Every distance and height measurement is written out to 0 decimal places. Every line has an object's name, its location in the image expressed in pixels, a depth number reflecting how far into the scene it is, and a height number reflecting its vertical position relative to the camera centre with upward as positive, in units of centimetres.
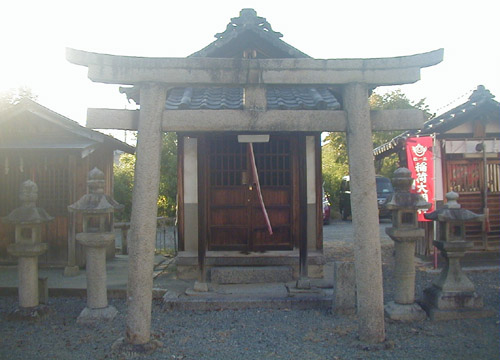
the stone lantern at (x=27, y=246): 621 -75
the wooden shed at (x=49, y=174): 934 +61
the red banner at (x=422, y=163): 961 +70
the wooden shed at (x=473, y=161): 1005 +78
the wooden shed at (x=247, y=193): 843 +4
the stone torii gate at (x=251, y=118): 474 +98
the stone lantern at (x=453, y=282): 612 -145
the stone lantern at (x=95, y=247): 616 -78
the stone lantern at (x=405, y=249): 609 -90
